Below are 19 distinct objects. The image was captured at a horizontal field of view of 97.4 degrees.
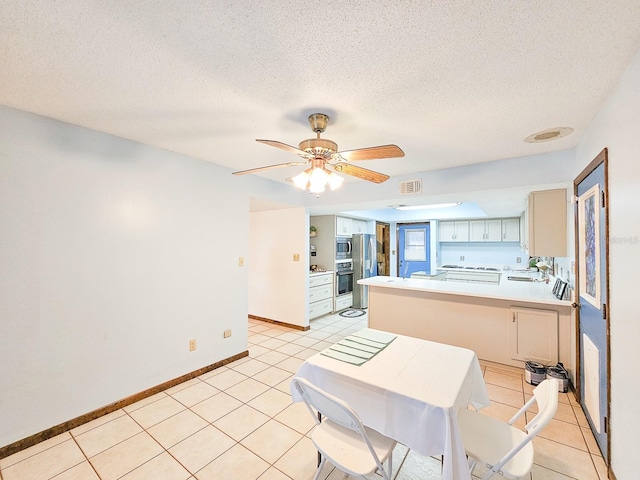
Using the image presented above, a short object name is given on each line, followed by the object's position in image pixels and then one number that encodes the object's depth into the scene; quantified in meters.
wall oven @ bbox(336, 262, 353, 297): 5.71
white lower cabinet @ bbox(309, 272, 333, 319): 5.07
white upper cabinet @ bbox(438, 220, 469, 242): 6.57
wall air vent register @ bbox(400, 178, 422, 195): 3.55
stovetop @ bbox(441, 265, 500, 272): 6.00
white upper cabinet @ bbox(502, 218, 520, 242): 6.03
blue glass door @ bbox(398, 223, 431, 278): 7.27
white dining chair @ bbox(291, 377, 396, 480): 1.32
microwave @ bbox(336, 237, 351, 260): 5.70
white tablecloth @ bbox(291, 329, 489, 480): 1.31
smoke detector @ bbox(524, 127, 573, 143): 2.28
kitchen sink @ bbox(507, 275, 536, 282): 4.45
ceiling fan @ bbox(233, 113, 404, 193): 1.92
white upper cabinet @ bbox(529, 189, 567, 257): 2.95
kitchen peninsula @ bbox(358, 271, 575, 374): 2.92
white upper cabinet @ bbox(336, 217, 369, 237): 5.72
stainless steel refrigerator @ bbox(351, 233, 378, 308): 6.13
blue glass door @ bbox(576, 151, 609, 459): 1.79
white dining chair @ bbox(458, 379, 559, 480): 1.26
